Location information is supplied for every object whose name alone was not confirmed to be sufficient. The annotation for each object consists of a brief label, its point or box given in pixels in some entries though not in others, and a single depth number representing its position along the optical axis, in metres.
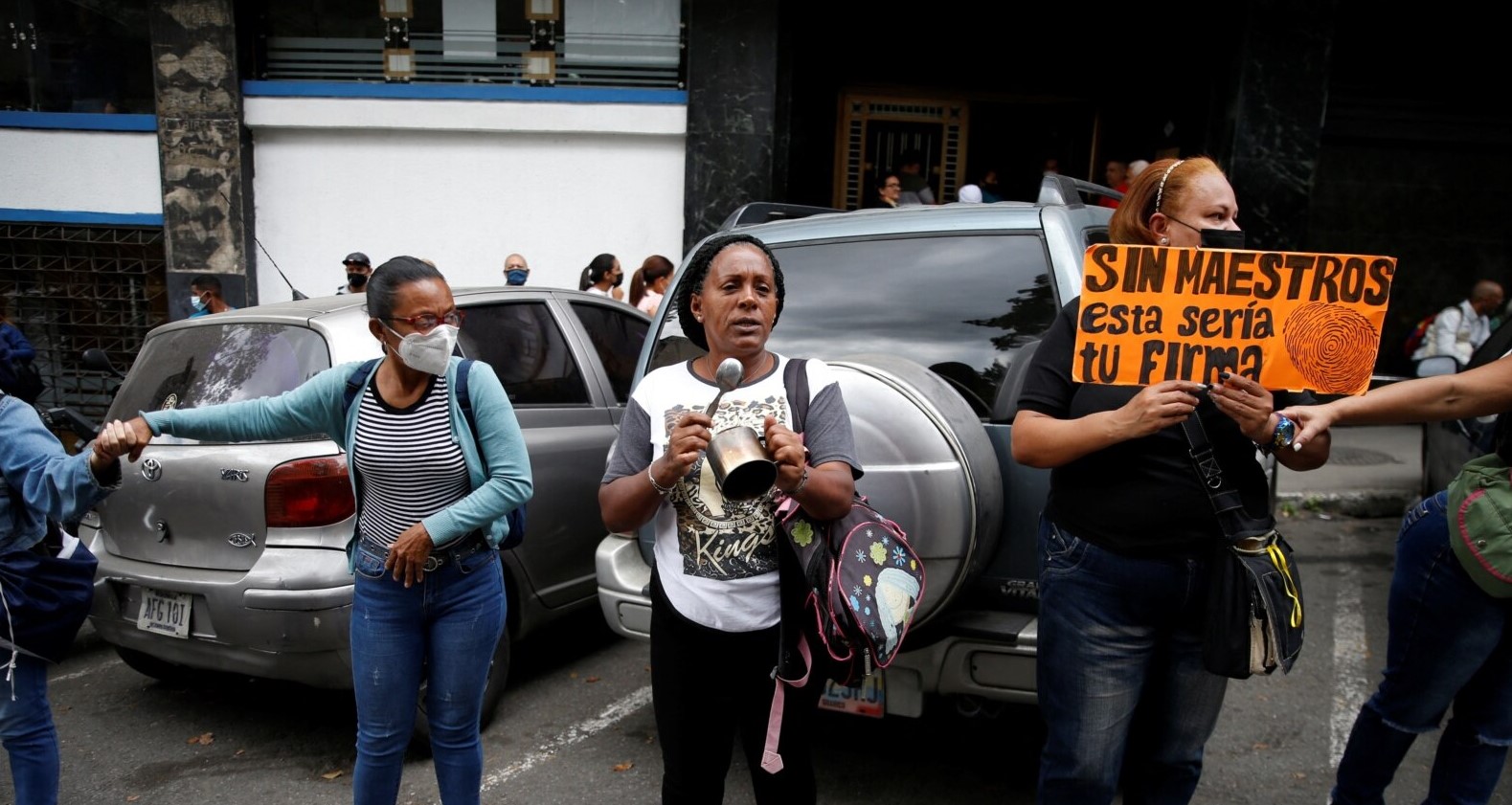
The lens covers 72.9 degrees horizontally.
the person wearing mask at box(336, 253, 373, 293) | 7.17
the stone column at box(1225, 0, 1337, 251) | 9.28
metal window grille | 10.23
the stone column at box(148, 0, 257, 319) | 9.80
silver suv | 2.88
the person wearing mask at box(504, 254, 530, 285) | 7.63
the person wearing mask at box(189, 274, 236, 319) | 7.41
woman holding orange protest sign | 2.20
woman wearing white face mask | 2.61
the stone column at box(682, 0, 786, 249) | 9.56
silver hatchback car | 3.49
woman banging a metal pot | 2.32
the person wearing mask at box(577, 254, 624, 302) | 7.79
